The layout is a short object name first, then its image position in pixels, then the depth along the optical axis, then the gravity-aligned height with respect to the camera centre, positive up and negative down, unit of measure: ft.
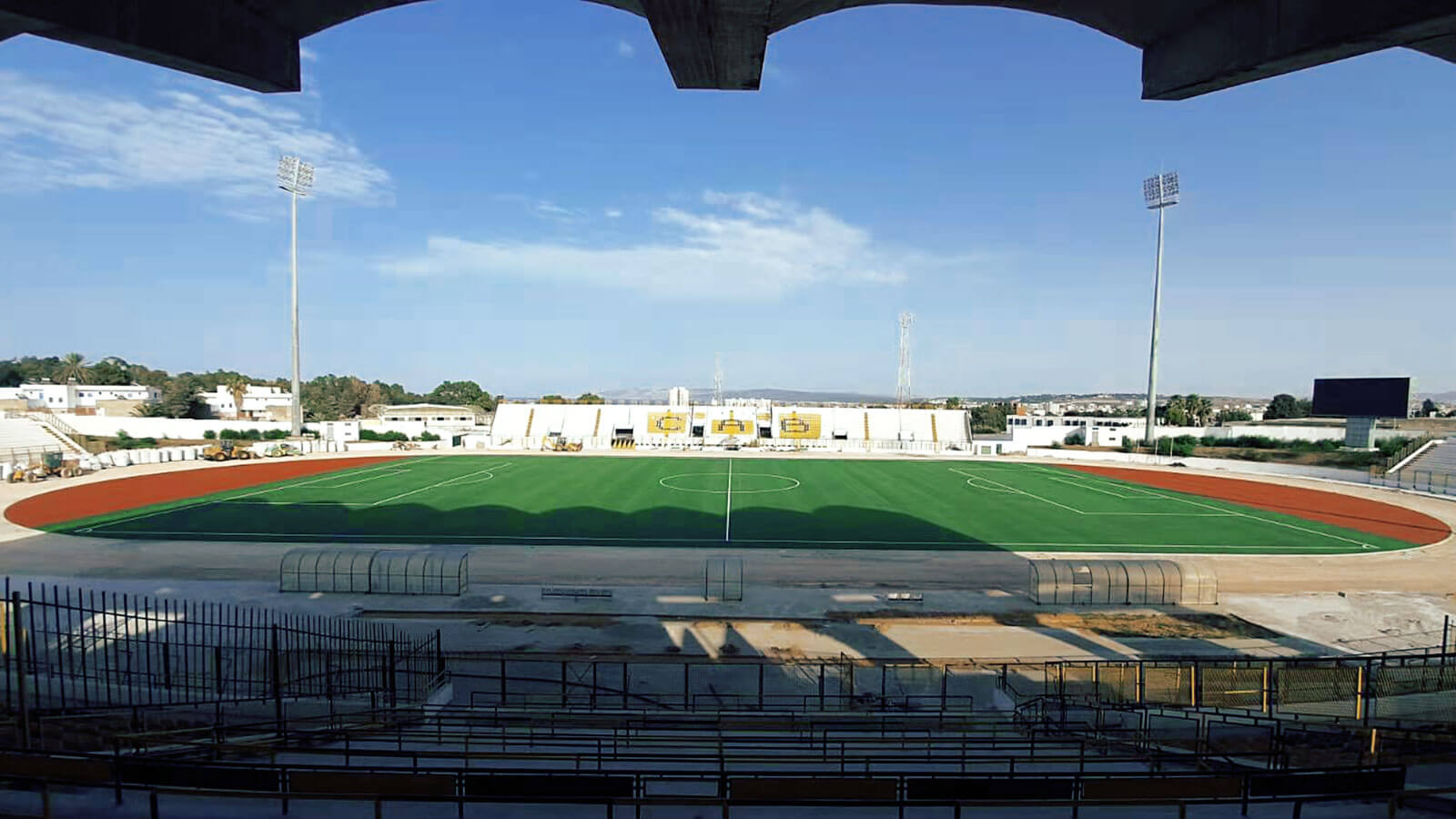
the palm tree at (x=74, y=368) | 390.01 +13.68
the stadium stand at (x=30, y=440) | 170.81 -13.84
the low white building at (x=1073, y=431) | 246.68 -11.74
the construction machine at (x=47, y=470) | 141.28 -18.36
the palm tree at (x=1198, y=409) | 286.46 -2.30
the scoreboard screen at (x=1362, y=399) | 183.42 +2.13
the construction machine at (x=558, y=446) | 226.79 -17.76
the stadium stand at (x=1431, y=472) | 151.94 -16.49
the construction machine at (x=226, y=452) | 188.34 -18.12
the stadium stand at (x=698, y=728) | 19.24 -16.57
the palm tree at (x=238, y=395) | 333.01 -1.56
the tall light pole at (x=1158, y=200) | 216.74 +73.12
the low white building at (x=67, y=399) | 283.59 -4.54
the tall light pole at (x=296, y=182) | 214.90 +73.66
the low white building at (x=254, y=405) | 336.90 -7.17
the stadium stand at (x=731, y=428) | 252.42 -12.23
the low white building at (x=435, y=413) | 307.58 -11.06
